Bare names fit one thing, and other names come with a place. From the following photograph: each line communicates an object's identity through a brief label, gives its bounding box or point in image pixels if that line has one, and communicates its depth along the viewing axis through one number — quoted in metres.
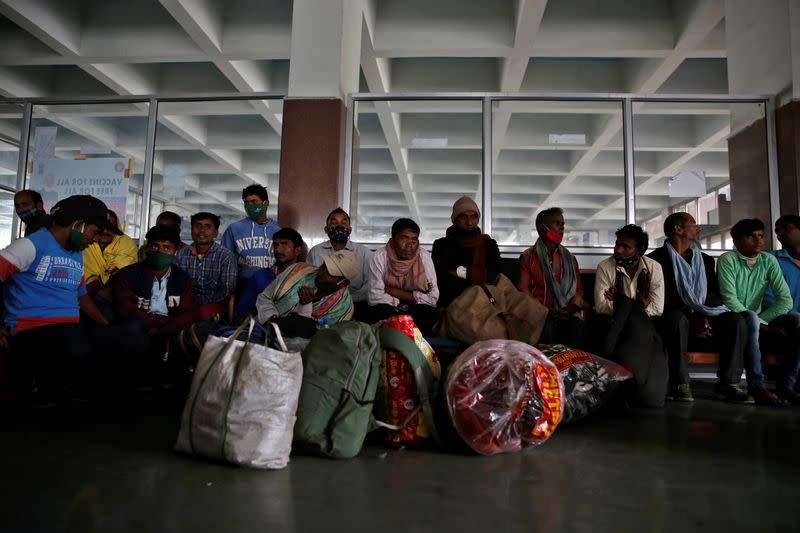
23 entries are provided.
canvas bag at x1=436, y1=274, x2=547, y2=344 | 2.96
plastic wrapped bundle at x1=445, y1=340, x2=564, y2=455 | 2.04
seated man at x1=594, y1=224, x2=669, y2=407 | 3.17
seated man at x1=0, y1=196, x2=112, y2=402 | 2.81
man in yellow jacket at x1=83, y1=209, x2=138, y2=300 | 3.83
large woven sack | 1.78
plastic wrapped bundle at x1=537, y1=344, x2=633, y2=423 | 2.69
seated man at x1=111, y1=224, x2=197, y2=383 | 3.40
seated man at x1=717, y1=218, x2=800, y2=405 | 3.47
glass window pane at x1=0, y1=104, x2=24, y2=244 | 5.60
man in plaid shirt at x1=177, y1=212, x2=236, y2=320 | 3.86
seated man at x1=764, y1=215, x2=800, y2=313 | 3.78
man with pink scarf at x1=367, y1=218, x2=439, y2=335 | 3.48
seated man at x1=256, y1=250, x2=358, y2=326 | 3.13
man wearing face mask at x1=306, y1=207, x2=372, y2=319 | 3.92
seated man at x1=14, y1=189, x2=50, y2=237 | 4.04
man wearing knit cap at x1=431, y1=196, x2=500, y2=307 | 3.83
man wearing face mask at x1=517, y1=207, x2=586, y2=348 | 3.58
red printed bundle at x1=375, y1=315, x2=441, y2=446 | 2.19
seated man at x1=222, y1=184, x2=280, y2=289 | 4.30
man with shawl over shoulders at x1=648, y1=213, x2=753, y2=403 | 3.48
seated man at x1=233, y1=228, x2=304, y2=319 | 3.57
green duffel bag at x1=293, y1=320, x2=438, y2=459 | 1.97
